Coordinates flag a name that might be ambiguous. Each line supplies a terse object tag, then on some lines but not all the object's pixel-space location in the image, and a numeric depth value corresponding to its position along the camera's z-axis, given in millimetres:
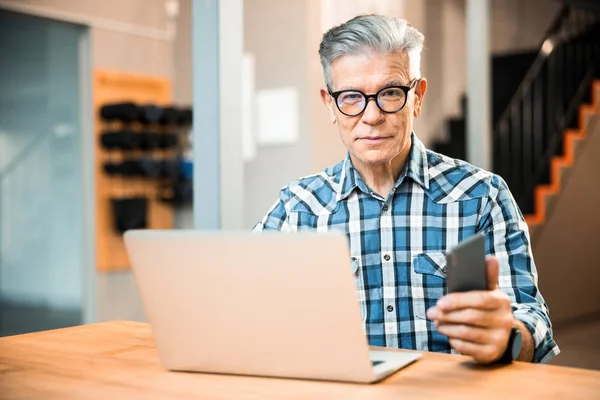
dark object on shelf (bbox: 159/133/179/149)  6070
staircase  7062
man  1872
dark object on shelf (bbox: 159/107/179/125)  6027
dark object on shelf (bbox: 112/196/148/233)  5750
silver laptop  1162
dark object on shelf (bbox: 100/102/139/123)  5695
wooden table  1188
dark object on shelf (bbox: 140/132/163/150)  5926
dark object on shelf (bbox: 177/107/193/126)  6160
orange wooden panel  5777
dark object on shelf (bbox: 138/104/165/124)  5875
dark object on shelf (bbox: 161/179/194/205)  6105
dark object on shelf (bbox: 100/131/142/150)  5703
